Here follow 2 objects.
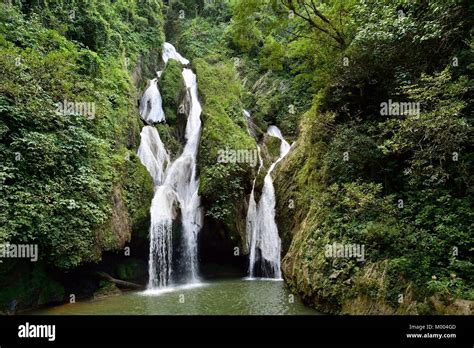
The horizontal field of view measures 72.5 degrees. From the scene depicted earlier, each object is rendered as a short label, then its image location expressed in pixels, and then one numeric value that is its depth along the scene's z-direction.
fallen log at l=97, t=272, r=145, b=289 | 11.61
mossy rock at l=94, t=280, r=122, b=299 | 11.09
